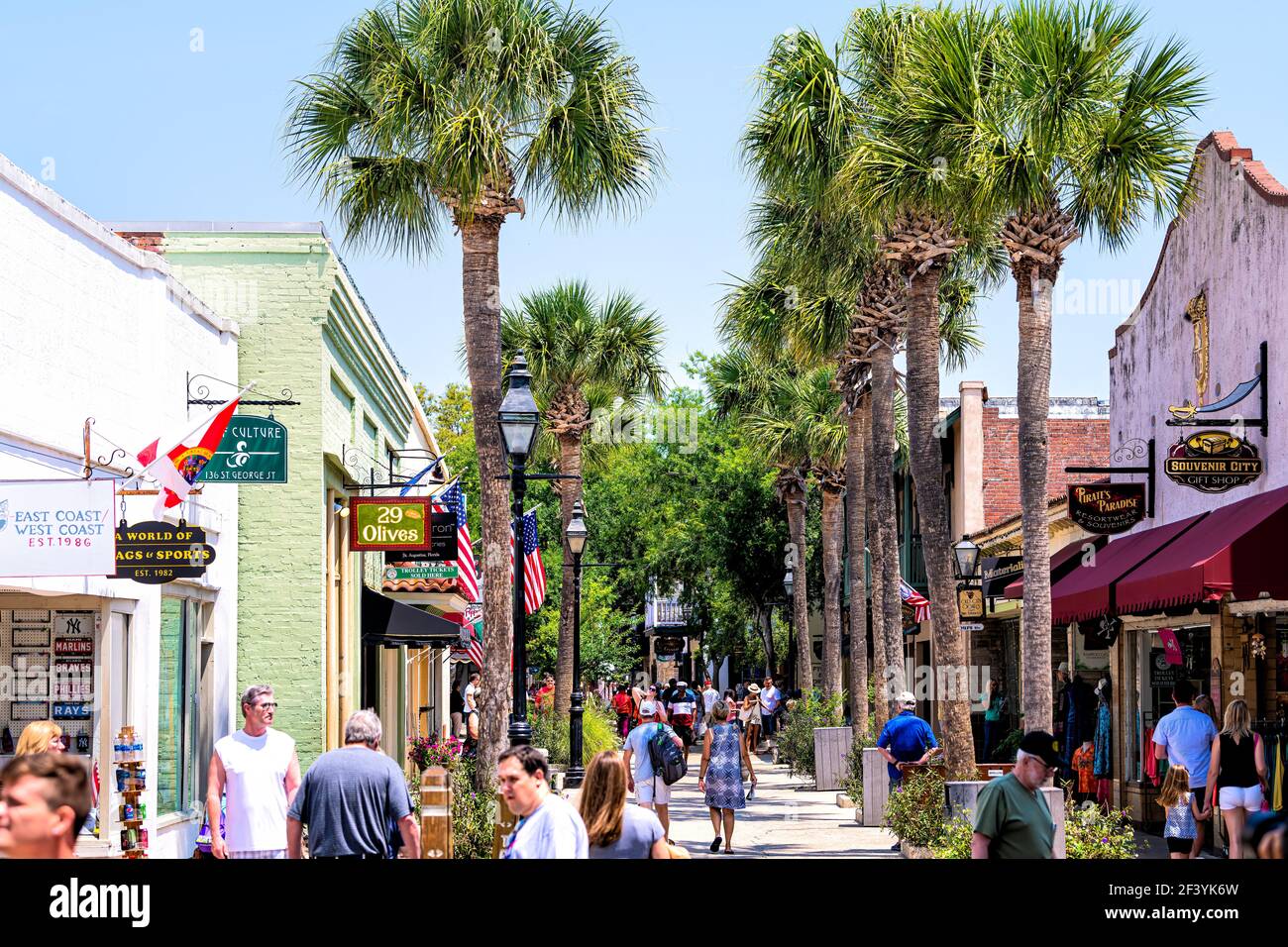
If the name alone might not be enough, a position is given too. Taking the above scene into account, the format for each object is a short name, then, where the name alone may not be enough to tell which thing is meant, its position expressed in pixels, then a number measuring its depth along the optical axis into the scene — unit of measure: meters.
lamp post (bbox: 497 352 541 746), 15.55
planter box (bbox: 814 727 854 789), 30.19
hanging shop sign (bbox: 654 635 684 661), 96.19
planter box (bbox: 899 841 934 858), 17.48
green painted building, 20.30
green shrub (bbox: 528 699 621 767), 31.39
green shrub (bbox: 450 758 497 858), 15.84
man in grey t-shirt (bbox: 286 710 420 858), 9.62
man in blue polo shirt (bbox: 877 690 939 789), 19.00
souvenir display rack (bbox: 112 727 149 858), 14.49
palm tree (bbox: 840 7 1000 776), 17.20
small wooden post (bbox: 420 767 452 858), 13.52
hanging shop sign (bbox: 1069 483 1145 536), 21.66
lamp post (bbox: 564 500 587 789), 22.69
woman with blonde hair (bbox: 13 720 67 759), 11.27
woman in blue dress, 19.47
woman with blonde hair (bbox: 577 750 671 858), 8.33
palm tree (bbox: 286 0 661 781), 17.89
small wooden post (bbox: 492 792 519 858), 14.02
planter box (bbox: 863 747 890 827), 22.77
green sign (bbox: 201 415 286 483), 17.12
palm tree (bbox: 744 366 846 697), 38.38
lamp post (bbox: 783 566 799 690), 43.64
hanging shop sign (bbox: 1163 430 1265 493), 17.72
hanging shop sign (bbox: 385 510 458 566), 26.69
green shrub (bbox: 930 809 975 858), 14.77
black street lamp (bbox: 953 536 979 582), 27.00
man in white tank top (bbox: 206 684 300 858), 10.67
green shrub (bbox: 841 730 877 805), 24.02
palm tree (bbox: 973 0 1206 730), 16.17
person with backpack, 18.05
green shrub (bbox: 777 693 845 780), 32.91
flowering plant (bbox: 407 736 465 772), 21.39
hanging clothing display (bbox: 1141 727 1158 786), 21.19
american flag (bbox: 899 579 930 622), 39.78
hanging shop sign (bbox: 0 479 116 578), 12.56
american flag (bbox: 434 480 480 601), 28.89
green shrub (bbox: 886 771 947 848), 17.66
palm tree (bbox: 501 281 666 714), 34.75
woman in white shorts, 15.19
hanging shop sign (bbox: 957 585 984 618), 30.09
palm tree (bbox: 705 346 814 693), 40.41
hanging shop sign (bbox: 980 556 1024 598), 26.84
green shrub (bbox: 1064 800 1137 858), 14.02
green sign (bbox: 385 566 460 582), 28.02
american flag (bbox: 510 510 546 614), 31.67
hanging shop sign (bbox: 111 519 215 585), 14.09
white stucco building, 13.59
